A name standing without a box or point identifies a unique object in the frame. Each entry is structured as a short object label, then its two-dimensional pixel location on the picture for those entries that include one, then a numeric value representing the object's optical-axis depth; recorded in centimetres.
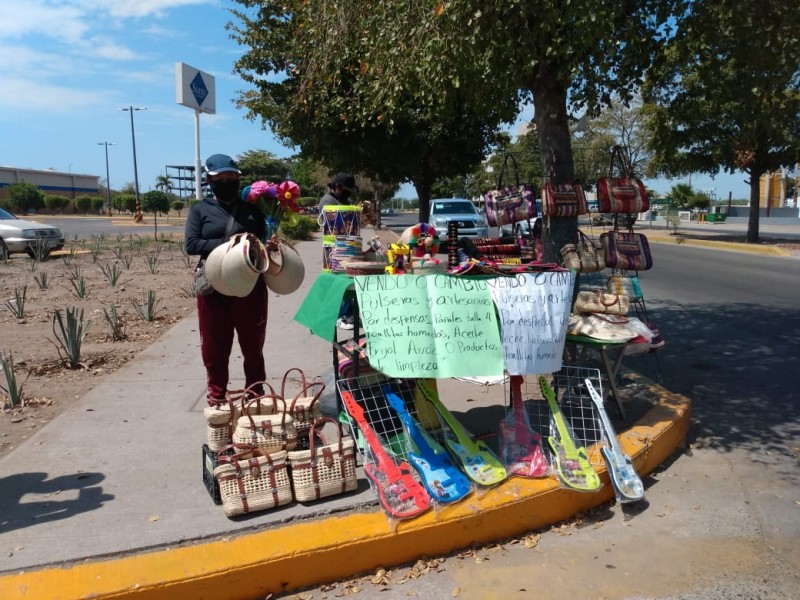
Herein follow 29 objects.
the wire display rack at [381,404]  393
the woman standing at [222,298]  414
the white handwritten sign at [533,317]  380
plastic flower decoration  417
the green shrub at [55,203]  5857
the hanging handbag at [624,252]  512
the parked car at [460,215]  1873
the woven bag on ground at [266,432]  356
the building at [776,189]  4931
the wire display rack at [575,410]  411
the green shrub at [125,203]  6247
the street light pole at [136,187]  3959
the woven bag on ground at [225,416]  378
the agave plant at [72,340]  604
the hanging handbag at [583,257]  499
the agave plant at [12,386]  497
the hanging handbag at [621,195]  523
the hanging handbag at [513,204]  555
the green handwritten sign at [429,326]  364
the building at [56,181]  7006
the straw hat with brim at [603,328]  422
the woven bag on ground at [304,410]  382
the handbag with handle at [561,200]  523
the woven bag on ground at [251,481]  332
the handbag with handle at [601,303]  445
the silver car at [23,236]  1576
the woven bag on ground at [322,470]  346
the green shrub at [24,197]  5378
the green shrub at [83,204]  6216
